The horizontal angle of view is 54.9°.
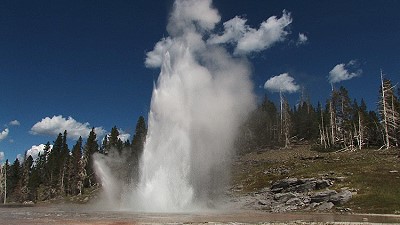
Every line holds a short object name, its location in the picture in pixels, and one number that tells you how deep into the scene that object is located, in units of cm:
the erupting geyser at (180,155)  4706
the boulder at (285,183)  5647
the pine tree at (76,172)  10712
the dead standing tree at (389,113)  8440
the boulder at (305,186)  5305
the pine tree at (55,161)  12028
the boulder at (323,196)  4750
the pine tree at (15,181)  12184
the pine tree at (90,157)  11620
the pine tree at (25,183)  11338
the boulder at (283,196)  5166
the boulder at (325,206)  4472
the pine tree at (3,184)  12349
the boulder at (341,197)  4611
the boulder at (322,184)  5250
